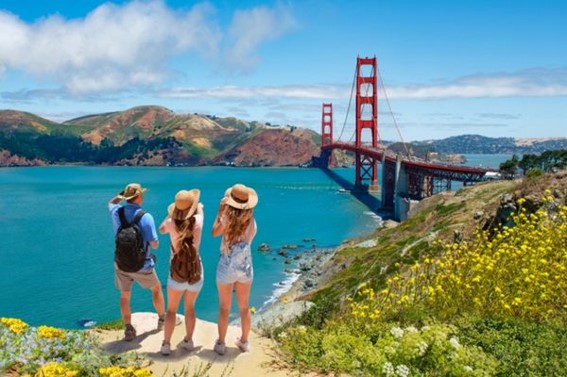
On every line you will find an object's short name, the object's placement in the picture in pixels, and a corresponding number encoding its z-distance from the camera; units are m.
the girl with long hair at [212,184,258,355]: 6.00
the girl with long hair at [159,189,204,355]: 5.96
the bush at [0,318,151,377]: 5.07
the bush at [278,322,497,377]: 5.26
